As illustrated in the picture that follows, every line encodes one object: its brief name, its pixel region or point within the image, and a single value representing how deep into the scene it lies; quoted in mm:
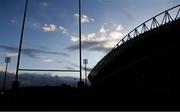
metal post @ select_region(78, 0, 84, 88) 13394
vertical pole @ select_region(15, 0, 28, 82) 14126
